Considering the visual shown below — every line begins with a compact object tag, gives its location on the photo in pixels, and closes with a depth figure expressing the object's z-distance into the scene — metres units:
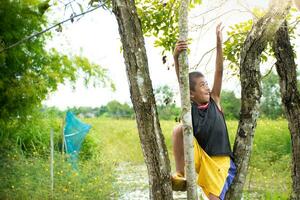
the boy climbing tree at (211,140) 2.97
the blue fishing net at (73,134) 7.19
